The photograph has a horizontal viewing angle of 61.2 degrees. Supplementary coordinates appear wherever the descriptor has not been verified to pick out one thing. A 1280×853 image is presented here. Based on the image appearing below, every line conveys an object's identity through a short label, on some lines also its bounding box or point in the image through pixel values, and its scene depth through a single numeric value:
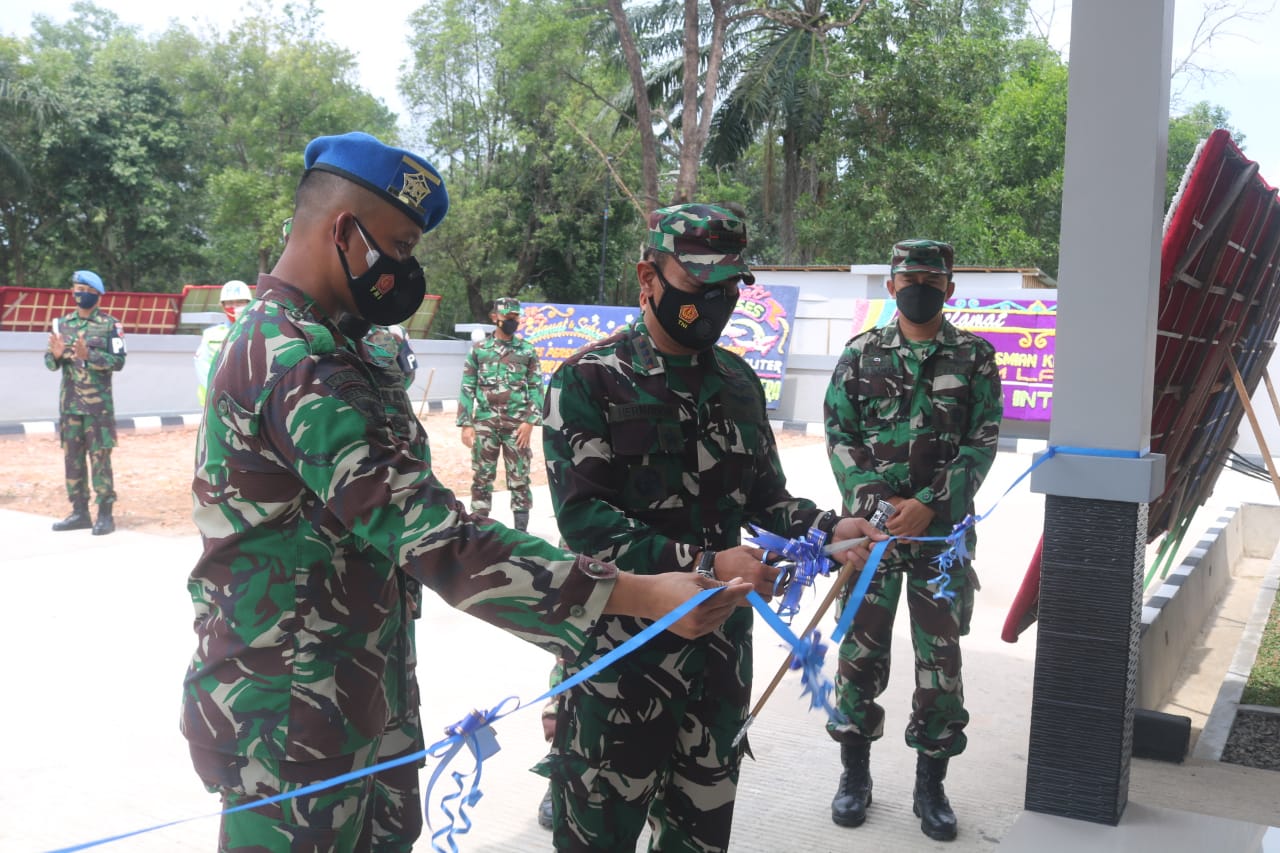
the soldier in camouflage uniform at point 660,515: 2.43
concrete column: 3.41
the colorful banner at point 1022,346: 16.80
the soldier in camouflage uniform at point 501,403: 8.87
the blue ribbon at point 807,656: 2.04
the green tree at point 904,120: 26.86
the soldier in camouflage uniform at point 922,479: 3.84
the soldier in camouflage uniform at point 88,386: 8.96
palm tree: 28.67
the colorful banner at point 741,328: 19.53
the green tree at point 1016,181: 25.92
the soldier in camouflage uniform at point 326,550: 1.74
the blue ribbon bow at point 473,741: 1.95
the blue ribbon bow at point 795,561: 2.36
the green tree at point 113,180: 31.09
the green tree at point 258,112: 35.03
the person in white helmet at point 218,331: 9.17
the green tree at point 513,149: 33.06
